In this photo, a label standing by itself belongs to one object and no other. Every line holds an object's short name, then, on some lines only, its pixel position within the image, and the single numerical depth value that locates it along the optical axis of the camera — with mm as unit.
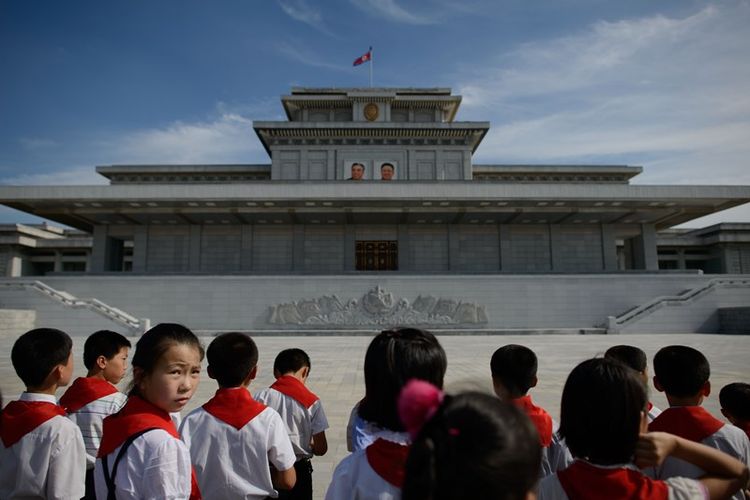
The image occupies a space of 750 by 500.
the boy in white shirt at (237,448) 2406
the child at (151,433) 1812
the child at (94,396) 2838
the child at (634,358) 3236
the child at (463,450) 1101
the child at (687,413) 2244
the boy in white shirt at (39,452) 2168
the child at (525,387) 2600
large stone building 22703
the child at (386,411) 1682
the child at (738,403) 2684
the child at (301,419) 3145
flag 32638
